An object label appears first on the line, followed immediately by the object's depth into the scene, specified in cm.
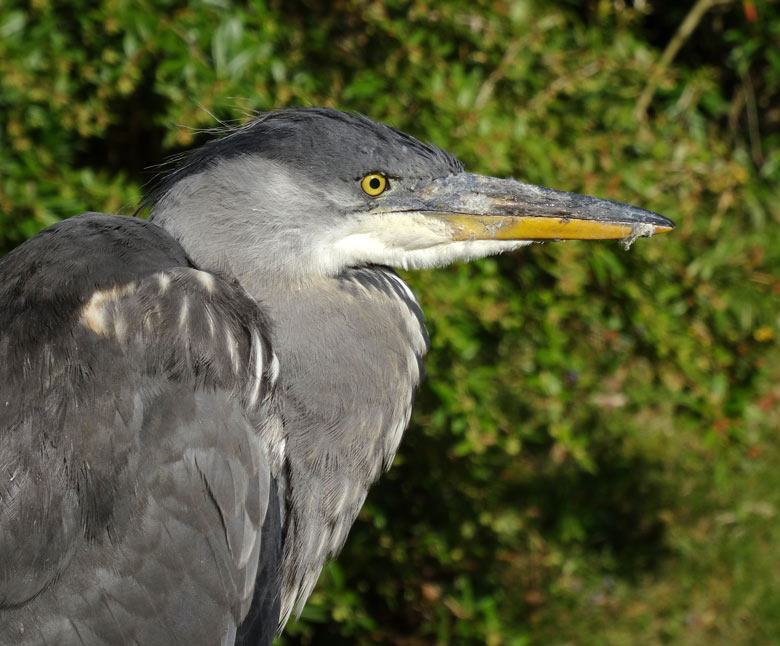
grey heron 334
